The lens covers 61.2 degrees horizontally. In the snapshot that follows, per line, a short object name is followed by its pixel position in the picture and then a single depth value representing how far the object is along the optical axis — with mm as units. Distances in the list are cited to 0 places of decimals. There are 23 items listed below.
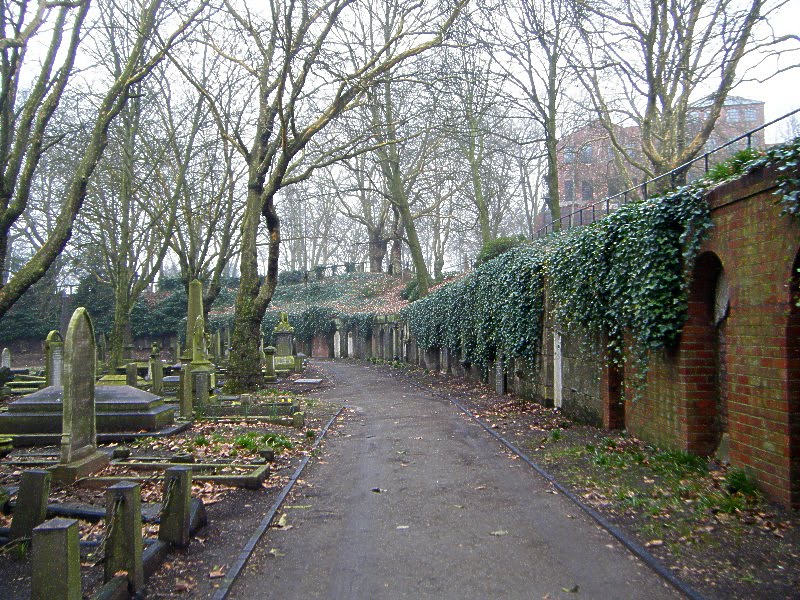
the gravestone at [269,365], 23269
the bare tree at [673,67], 13750
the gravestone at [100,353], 33797
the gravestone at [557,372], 12789
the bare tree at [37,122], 7242
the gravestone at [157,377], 13961
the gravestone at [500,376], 16969
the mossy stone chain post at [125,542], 4410
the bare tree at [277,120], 12672
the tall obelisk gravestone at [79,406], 7352
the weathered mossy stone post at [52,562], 3564
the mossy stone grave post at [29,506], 5316
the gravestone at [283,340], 29781
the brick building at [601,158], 21156
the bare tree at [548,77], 13594
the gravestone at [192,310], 16594
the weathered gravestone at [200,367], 13391
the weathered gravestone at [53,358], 14172
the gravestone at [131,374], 13910
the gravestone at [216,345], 28064
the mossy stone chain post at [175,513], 5348
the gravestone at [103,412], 10062
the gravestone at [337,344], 42250
